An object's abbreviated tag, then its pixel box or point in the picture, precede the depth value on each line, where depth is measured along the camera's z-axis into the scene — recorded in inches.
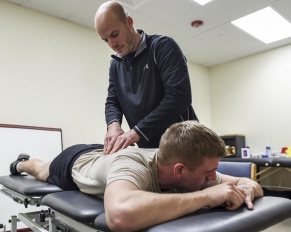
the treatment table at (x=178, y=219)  23.0
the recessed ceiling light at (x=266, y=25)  131.6
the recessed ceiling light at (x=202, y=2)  116.7
